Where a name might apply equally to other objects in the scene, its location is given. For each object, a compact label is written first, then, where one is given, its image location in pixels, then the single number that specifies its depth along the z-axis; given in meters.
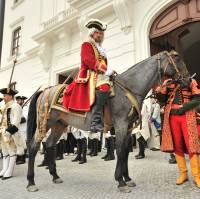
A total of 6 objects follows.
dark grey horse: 3.72
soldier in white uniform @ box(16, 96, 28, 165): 7.57
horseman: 3.78
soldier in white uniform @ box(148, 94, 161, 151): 7.80
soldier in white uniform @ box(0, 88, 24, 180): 5.27
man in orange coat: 3.66
